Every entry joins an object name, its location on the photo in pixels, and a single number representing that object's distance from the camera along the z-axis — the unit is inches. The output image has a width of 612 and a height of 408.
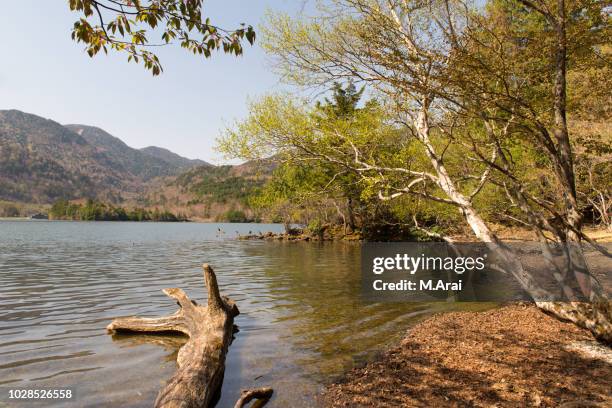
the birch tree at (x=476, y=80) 285.9
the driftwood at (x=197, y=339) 229.5
